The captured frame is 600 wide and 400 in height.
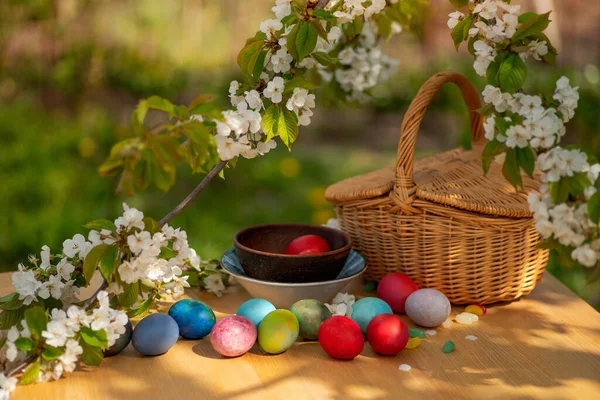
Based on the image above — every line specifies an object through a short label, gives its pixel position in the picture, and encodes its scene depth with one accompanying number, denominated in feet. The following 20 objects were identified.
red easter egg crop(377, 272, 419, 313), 4.56
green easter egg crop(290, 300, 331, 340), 4.12
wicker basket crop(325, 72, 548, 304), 4.44
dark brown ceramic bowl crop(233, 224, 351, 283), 4.35
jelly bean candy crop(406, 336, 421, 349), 4.08
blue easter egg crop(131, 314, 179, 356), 3.94
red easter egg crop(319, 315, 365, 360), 3.88
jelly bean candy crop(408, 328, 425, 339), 4.22
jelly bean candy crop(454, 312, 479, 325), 4.47
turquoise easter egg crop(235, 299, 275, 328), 4.18
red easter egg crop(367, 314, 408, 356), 3.94
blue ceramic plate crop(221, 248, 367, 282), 4.64
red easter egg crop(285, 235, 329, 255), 4.74
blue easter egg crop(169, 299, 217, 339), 4.17
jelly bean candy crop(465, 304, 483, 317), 4.59
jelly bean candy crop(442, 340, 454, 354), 4.05
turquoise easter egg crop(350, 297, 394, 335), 4.22
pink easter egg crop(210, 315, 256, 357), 3.92
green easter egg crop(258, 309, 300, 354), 3.96
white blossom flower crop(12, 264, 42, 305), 3.88
